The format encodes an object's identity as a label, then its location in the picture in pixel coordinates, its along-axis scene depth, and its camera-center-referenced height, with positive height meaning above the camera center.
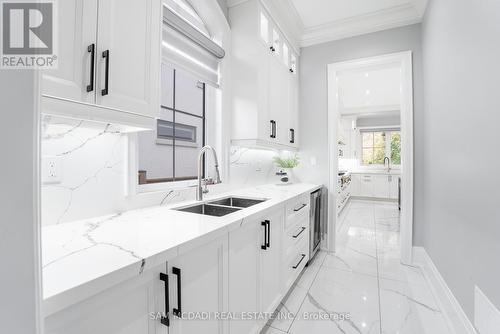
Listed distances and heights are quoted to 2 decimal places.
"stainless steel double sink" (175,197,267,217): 1.70 -0.29
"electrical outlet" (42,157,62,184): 1.03 -0.01
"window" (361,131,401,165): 7.10 +0.67
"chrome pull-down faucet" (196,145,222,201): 1.71 -0.09
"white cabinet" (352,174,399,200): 6.55 -0.49
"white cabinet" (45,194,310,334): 0.67 -0.48
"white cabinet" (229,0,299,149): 2.25 +0.92
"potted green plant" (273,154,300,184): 2.98 +0.06
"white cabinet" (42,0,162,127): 0.84 +0.43
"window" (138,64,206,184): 1.77 +0.29
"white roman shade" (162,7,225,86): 1.64 +0.94
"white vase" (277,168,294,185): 3.03 -0.09
